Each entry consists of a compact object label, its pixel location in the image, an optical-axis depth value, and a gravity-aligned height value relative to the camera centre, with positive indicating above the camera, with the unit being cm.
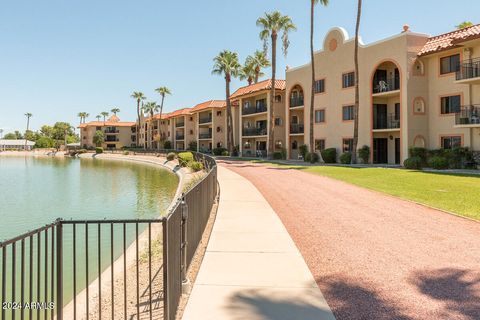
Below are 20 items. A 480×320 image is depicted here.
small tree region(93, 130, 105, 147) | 11556 +471
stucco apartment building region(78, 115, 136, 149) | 12594 +692
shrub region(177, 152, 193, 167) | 4228 -54
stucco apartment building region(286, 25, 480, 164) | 3156 +526
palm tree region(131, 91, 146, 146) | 11156 +1561
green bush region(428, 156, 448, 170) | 3082 -86
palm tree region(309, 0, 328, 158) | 4291 +838
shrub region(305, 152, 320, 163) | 4388 -49
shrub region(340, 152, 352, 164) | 3963 -57
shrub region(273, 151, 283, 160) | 5109 -27
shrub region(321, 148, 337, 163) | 4200 -28
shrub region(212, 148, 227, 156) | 6593 +40
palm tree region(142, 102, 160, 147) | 10944 +1257
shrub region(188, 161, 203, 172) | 3506 -105
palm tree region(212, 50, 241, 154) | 5975 +1250
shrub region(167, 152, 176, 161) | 5601 -34
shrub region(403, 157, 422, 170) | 3177 -90
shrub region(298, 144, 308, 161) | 4722 +30
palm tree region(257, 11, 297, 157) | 4859 +1490
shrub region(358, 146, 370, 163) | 3884 -15
